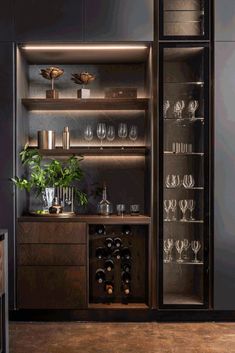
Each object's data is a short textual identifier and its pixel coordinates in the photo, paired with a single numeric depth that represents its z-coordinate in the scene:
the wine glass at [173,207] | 4.55
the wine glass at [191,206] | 4.55
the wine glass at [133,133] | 4.77
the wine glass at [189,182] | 4.55
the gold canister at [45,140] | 4.70
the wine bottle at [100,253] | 4.67
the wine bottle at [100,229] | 4.64
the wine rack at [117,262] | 4.70
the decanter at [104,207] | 4.70
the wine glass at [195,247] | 4.49
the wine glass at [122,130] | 4.77
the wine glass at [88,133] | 4.79
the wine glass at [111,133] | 4.80
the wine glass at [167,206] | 4.54
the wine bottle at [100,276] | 4.63
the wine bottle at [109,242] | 4.68
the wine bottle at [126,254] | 4.66
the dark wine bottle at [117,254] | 4.66
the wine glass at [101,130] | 4.75
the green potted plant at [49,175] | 4.57
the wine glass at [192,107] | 4.52
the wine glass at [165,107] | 4.51
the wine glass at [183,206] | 4.55
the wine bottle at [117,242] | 4.68
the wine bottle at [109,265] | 4.65
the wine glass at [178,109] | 4.57
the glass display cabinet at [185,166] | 4.42
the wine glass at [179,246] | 4.55
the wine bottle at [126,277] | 4.64
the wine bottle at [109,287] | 4.55
